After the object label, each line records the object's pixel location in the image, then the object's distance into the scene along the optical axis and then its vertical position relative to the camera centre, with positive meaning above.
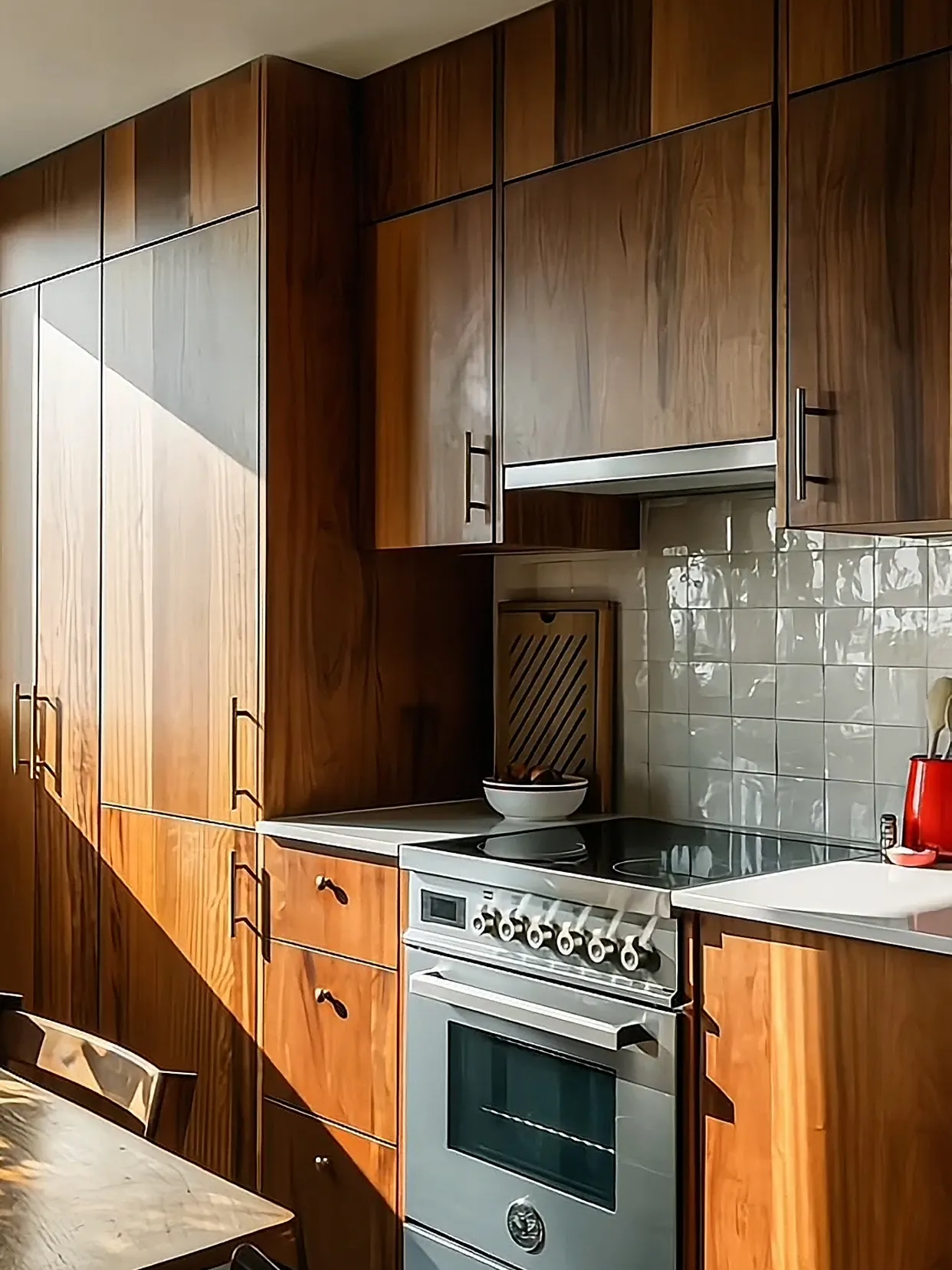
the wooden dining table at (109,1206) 1.36 -0.56
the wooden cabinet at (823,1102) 1.96 -0.64
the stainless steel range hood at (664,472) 2.49 +0.33
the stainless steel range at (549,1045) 2.28 -0.66
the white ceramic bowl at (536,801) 3.02 -0.32
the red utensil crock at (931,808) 2.49 -0.27
